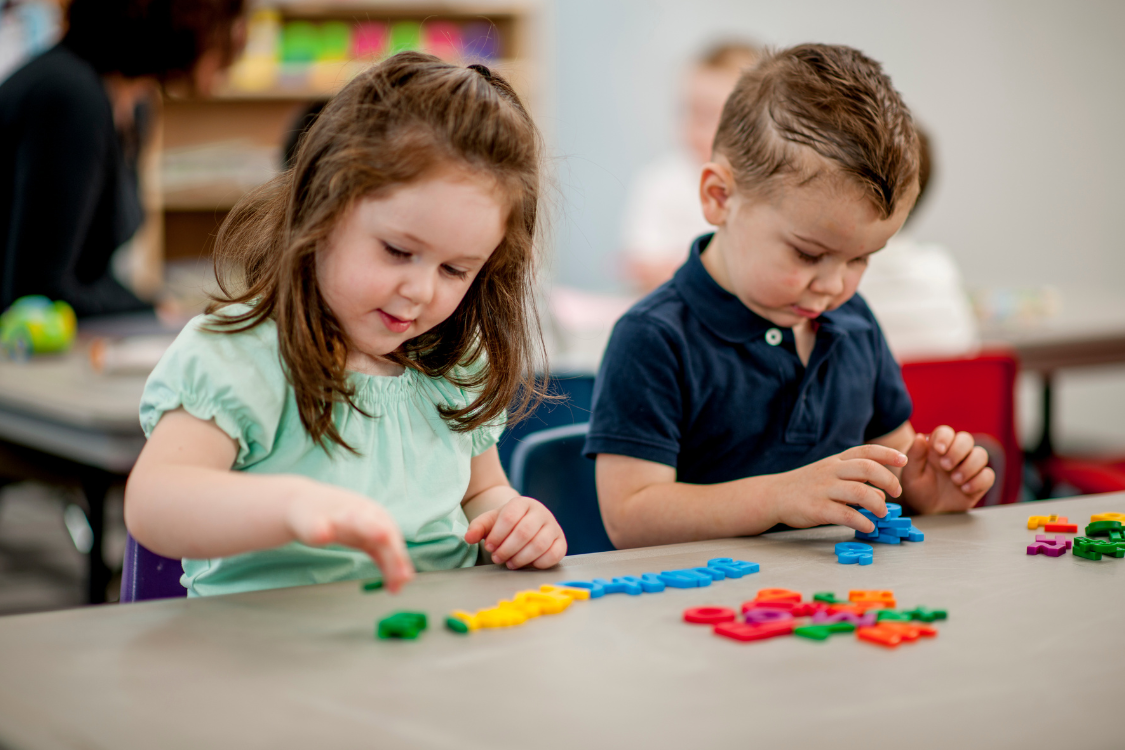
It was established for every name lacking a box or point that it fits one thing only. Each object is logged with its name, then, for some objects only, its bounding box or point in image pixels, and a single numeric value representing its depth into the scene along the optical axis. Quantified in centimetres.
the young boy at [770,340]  144
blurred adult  255
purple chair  140
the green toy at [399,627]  117
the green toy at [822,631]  119
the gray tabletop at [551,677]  110
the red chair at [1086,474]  222
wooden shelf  461
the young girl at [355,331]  128
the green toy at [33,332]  216
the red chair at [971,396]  181
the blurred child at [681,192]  340
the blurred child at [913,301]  216
